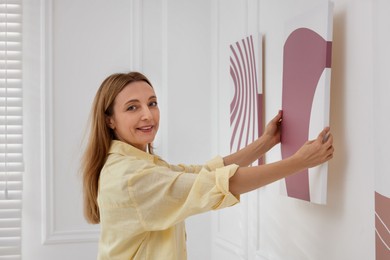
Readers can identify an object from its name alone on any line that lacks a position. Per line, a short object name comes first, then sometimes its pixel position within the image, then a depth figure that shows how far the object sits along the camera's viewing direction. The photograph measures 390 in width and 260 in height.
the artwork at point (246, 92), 2.19
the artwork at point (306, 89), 1.59
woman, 1.51
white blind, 2.72
